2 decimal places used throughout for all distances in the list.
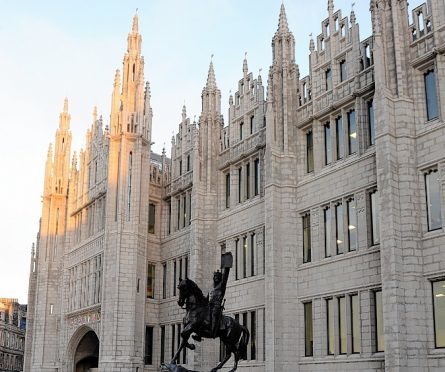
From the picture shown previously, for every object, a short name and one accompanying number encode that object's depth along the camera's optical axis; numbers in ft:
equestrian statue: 67.26
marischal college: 82.38
